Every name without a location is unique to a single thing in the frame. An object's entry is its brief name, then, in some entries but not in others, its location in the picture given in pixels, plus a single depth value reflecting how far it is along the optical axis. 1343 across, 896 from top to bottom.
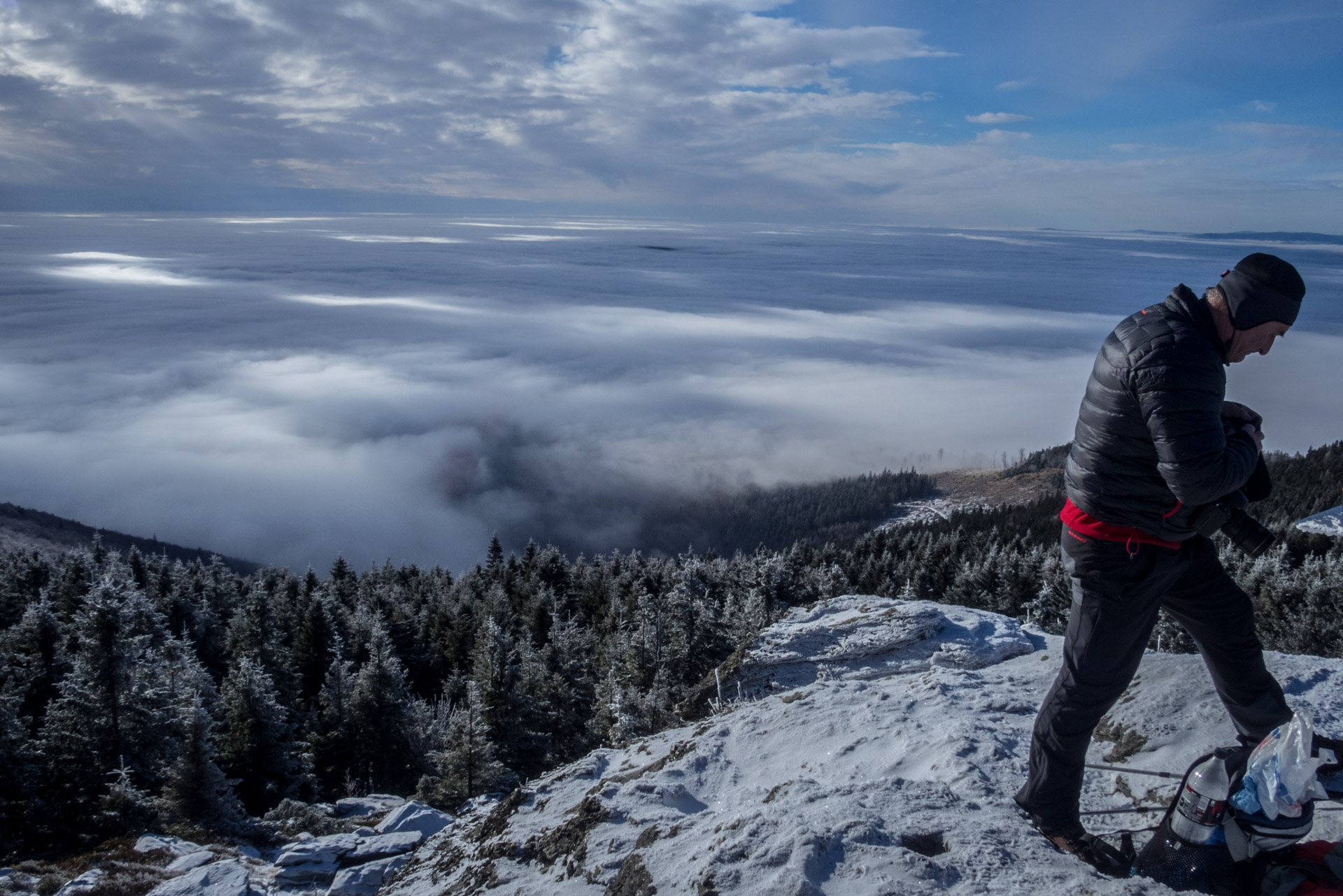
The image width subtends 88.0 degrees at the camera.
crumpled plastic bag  3.81
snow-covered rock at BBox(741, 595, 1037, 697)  10.78
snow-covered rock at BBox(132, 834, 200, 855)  12.06
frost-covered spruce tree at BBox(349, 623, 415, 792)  29.73
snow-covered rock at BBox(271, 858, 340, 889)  8.32
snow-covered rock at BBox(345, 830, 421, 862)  8.71
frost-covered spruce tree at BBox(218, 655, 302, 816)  25.53
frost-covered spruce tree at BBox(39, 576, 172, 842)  22.34
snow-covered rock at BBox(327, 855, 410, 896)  7.57
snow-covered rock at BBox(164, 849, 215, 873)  10.61
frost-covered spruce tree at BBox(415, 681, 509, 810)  22.97
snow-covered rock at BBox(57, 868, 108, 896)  9.36
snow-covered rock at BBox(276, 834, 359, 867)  8.77
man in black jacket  4.07
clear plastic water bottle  4.17
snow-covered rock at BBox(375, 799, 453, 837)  10.38
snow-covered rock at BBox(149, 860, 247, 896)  8.16
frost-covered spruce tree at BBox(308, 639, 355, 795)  30.73
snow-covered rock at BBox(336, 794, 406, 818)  16.92
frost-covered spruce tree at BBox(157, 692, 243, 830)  19.53
